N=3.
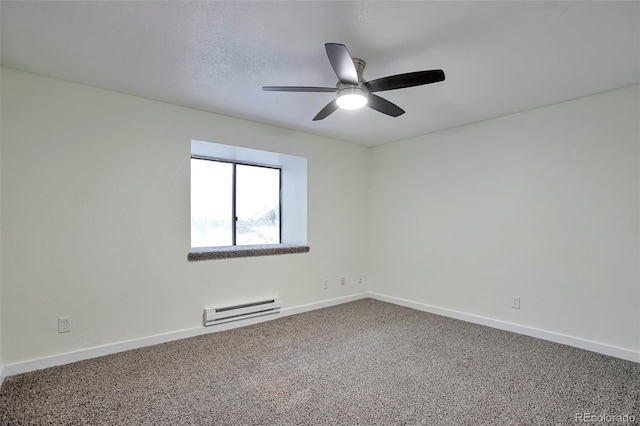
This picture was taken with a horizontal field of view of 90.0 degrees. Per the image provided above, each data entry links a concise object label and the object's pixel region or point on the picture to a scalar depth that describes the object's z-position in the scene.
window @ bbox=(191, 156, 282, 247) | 3.90
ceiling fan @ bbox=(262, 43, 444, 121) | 1.75
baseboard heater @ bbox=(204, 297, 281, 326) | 3.21
